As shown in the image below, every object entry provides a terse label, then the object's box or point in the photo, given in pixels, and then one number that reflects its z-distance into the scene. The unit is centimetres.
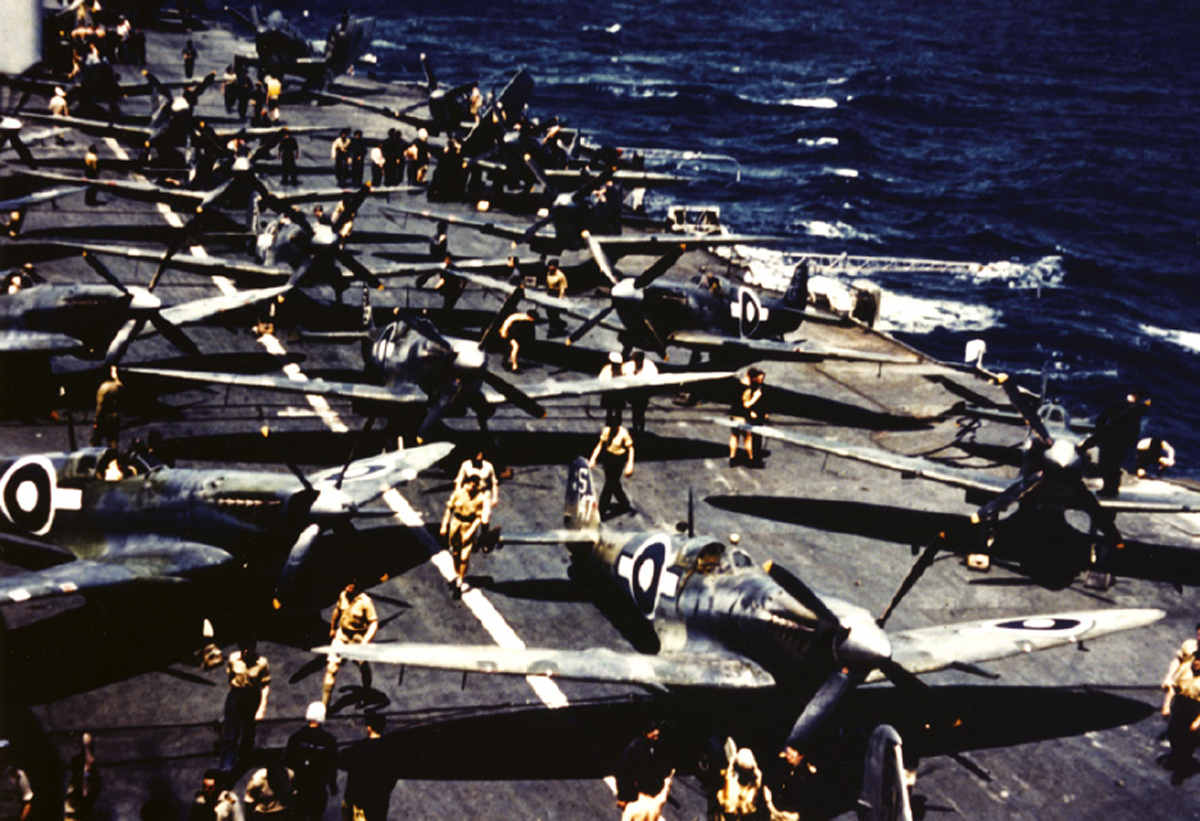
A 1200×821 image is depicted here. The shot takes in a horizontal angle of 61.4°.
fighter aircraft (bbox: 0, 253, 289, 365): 2669
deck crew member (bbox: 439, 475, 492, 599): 2119
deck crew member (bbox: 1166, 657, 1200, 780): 1816
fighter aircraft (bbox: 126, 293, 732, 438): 2547
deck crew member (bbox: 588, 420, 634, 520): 2484
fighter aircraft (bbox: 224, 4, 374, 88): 6725
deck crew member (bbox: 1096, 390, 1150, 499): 2419
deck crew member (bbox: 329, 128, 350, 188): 4812
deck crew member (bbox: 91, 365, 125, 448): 2472
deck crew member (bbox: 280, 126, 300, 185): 4869
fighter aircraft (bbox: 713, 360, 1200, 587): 2420
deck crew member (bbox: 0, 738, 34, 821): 1363
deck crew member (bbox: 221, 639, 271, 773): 1570
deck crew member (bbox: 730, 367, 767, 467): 2934
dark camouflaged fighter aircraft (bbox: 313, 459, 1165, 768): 1582
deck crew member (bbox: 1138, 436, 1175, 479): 2772
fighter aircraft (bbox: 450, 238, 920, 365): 3262
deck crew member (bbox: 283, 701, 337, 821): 1416
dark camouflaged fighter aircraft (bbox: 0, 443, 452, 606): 1834
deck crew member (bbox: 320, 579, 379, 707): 1744
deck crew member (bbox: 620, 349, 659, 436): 2900
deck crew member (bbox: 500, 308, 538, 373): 3284
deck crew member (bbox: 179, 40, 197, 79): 6612
